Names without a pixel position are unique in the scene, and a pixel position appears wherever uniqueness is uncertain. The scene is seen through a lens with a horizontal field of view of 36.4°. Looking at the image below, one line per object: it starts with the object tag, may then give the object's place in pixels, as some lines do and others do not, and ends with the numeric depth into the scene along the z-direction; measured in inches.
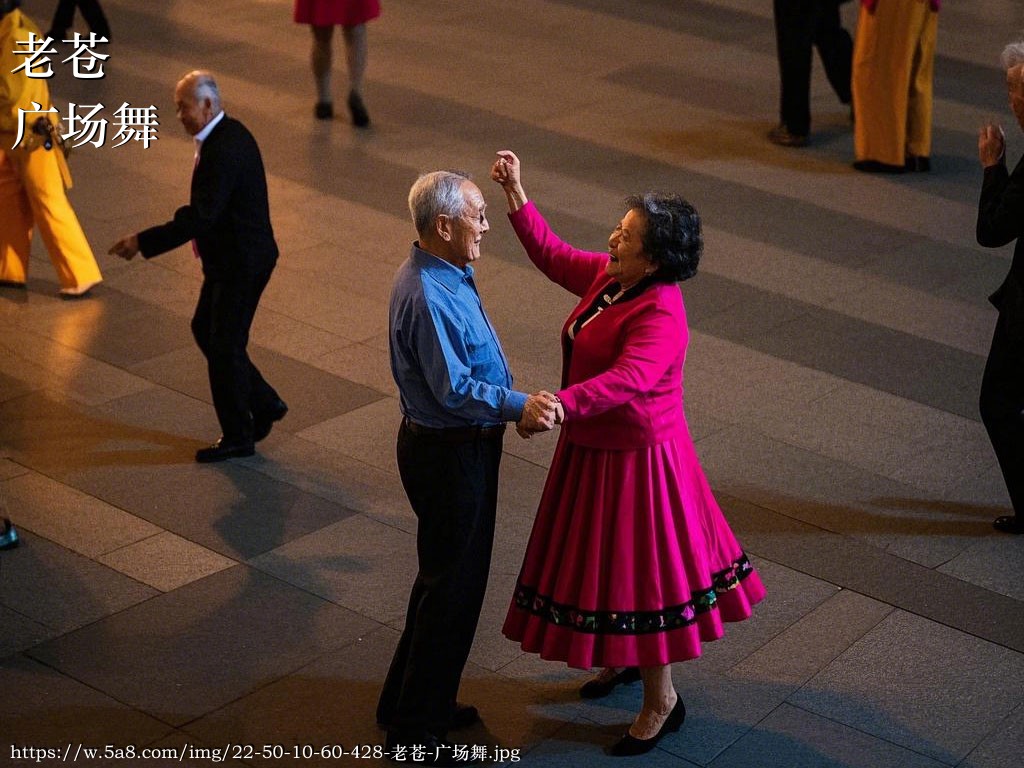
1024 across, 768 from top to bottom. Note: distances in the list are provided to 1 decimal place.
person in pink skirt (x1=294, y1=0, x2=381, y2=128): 434.3
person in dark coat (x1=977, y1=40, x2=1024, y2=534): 241.8
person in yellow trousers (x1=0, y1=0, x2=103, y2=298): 323.0
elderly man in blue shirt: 178.2
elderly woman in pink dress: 183.5
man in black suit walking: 256.2
